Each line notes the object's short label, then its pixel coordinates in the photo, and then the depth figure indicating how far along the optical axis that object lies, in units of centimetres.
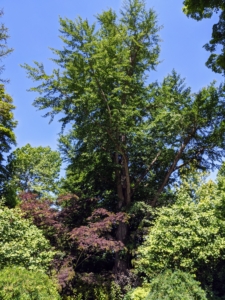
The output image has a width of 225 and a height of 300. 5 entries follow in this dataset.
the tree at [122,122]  1081
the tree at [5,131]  1409
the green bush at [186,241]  786
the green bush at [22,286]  495
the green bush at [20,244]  757
